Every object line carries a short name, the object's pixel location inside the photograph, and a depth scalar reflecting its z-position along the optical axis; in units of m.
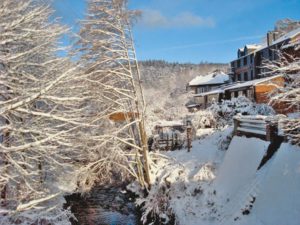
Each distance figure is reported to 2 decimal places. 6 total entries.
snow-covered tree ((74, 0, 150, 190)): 16.91
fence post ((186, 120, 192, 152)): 20.91
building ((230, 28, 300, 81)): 36.13
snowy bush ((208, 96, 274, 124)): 22.92
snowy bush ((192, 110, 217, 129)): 26.64
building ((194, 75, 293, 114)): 31.50
